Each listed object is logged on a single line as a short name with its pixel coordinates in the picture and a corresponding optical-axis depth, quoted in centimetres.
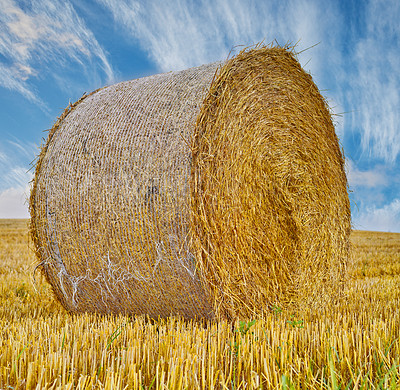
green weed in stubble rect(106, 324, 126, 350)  246
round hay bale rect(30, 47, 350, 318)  317
